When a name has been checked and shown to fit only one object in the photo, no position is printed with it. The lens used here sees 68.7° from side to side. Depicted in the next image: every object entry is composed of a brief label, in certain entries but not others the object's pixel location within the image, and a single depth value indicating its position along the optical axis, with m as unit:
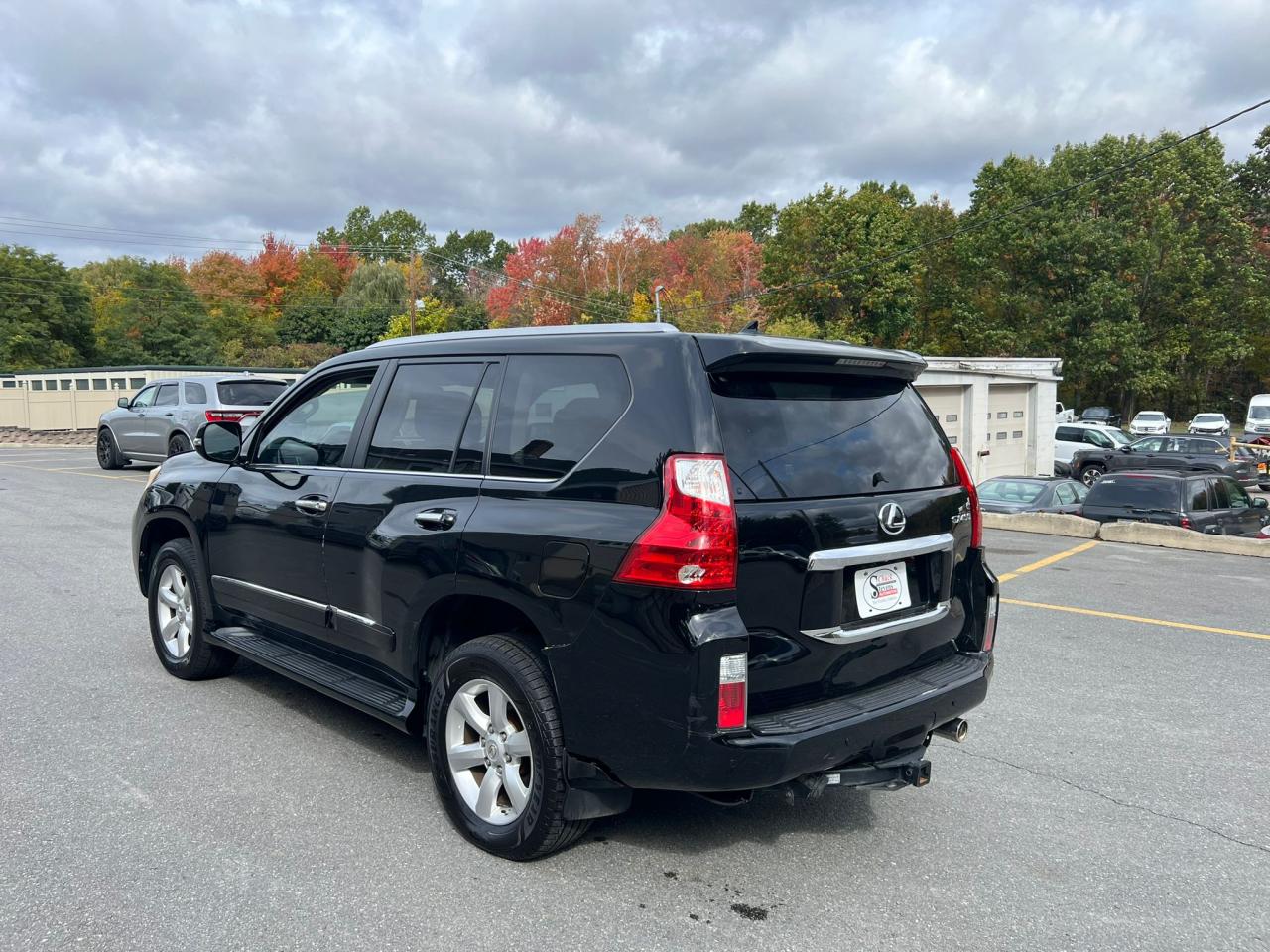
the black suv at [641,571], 2.88
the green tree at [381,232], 109.94
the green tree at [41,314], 56.38
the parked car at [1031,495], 15.55
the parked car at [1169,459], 23.28
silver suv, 15.48
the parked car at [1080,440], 31.81
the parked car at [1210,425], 41.22
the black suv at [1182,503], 13.06
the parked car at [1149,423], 43.75
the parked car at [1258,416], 36.41
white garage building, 26.61
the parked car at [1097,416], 50.33
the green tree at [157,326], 60.72
